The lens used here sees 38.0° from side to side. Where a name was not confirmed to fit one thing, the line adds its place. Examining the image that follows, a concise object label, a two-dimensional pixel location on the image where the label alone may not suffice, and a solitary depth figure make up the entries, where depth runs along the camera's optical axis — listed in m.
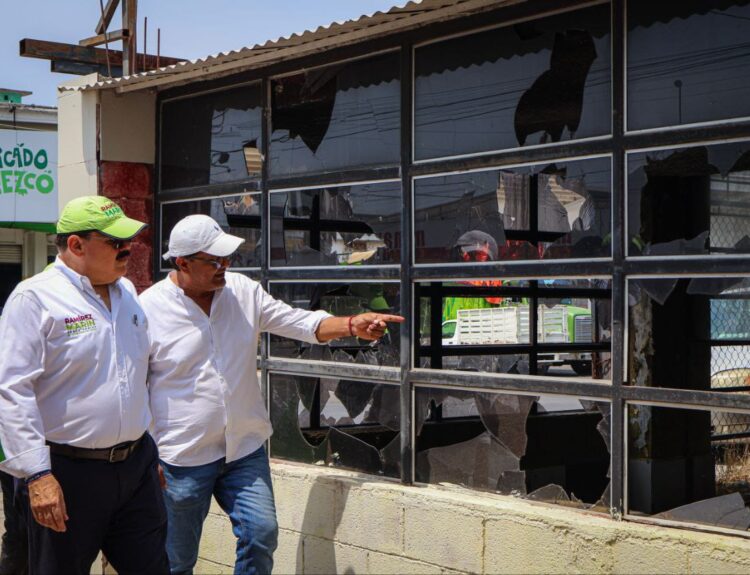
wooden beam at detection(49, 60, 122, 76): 7.73
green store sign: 19.34
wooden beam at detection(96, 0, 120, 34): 7.61
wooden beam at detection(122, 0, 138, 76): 7.41
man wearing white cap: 4.93
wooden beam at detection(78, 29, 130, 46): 7.41
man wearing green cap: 3.94
